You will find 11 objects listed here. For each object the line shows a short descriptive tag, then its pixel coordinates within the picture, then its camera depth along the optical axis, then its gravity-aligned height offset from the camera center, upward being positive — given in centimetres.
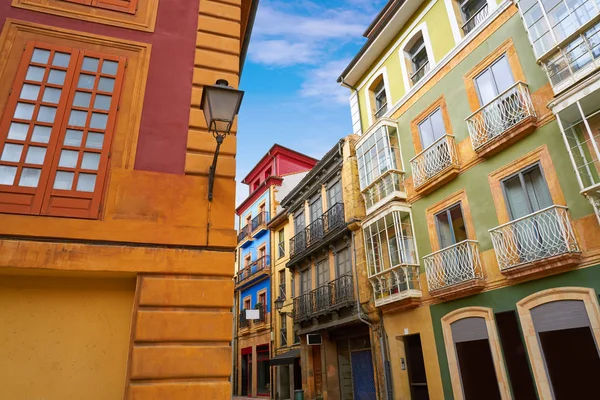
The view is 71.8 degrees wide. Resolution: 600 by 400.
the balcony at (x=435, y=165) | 1328 +641
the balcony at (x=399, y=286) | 1423 +287
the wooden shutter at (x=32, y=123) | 483 +306
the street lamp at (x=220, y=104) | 468 +288
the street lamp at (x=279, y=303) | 2609 +429
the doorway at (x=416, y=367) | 1405 +11
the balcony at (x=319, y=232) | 2016 +708
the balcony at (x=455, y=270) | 1181 +275
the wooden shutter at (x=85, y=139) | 496 +293
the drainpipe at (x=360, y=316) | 1527 +214
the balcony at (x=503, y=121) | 1083 +632
